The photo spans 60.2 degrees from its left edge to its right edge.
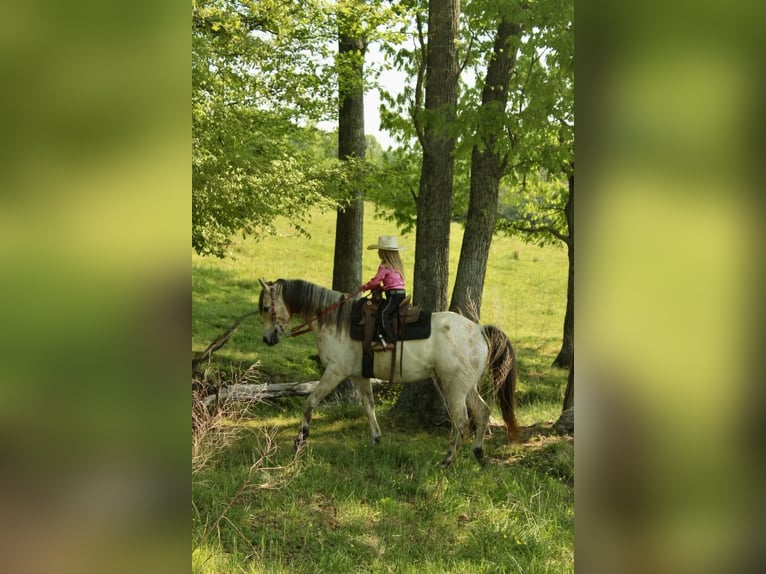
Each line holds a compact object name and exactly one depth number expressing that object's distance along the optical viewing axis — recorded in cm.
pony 690
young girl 670
